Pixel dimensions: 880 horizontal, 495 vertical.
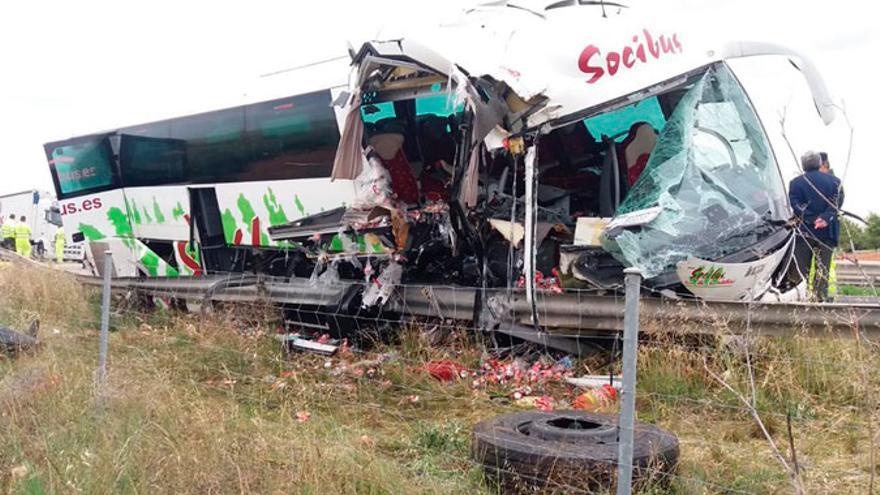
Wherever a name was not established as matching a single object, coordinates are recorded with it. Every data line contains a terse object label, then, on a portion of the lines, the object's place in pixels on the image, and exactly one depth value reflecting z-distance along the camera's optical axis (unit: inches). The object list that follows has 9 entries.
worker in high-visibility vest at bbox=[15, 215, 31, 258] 892.0
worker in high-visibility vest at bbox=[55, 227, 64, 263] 802.8
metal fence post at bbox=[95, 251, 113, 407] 188.4
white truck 1197.7
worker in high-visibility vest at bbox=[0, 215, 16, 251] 939.3
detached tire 139.3
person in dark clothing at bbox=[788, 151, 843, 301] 263.9
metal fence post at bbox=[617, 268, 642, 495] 99.7
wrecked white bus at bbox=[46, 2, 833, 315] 239.9
